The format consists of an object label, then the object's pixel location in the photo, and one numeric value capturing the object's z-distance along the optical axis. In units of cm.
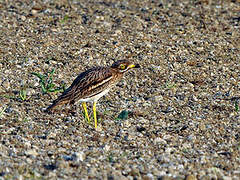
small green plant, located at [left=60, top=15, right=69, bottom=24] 1670
